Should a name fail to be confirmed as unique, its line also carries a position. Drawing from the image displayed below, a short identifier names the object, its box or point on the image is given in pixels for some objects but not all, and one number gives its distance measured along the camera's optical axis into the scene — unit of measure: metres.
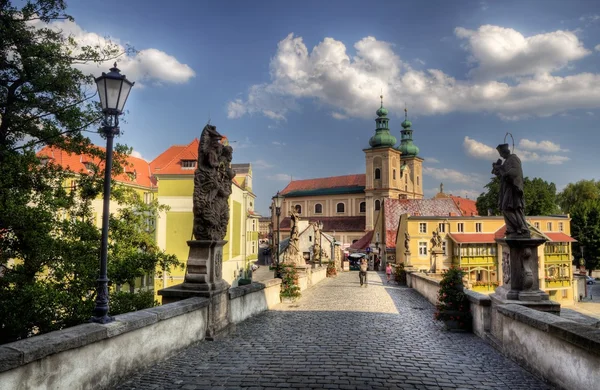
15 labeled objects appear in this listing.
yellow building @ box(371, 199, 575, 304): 46.50
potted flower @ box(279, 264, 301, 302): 15.09
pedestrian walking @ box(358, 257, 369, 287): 23.16
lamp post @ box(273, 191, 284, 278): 20.00
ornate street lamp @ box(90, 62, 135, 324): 6.04
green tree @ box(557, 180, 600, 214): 65.88
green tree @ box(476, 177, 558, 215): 58.22
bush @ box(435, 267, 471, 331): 9.34
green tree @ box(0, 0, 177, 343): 9.64
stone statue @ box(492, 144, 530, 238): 7.60
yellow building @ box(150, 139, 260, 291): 33.91
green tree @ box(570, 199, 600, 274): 53.01
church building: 87.00
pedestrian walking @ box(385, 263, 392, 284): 30.83
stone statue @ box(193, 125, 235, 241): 8.46
